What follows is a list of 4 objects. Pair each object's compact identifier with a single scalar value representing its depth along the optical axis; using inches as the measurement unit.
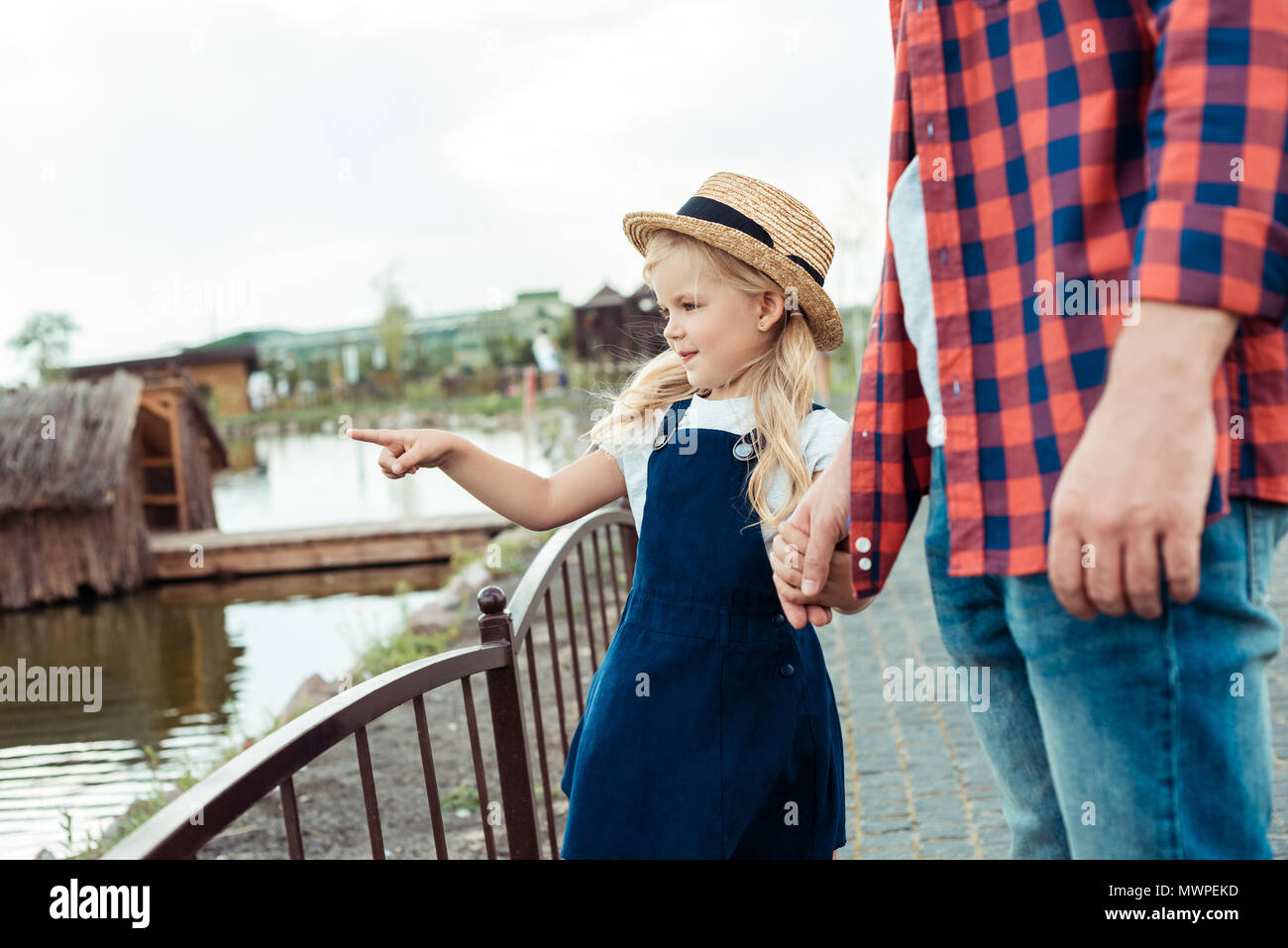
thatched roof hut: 536.1
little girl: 76.0
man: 38.2
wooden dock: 562.9
